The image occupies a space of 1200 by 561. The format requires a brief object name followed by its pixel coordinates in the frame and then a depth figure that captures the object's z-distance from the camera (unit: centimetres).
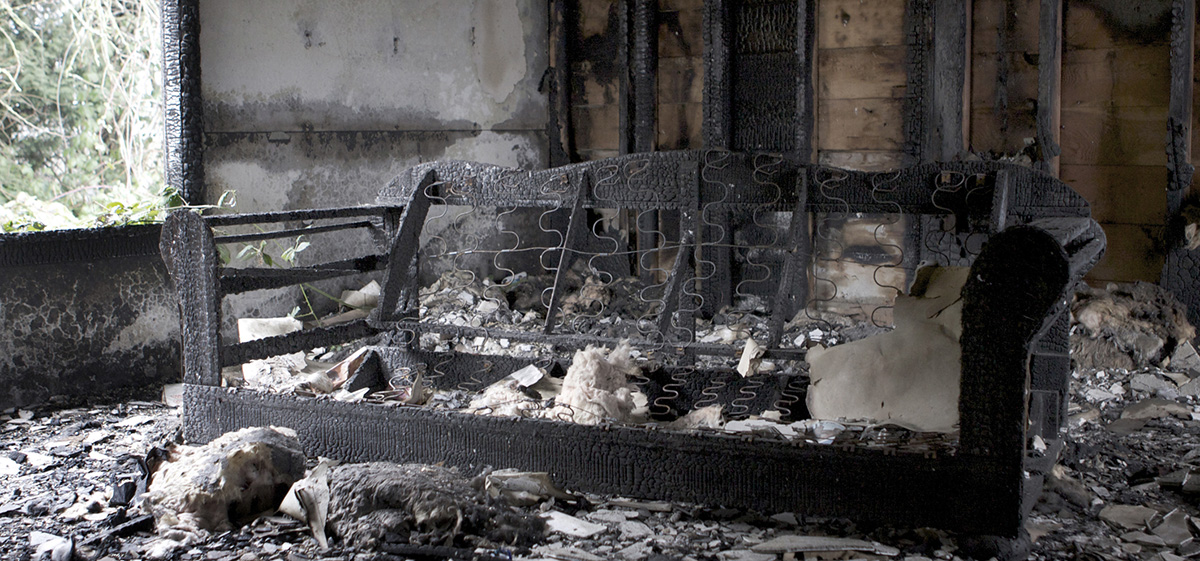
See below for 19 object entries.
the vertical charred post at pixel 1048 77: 493
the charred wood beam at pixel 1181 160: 471
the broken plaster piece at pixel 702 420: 341
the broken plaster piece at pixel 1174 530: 271
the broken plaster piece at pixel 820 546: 262
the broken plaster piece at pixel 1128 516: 285
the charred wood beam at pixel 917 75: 542
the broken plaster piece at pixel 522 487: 293
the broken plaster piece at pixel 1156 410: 409
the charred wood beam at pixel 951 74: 521
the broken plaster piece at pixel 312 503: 276
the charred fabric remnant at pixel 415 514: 266
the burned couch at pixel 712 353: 247
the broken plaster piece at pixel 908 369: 305
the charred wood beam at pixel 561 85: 656
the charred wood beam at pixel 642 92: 615
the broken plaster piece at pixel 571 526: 277
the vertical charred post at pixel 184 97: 471
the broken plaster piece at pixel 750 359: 366
